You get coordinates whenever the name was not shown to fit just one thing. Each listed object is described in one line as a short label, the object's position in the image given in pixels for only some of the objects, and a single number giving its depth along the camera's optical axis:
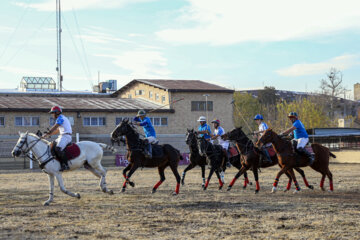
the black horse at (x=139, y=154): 17.02
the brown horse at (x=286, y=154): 17.10
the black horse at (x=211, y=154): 18.86
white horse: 14.77
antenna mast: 57.89
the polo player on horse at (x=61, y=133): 15.13
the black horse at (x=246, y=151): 18.05
